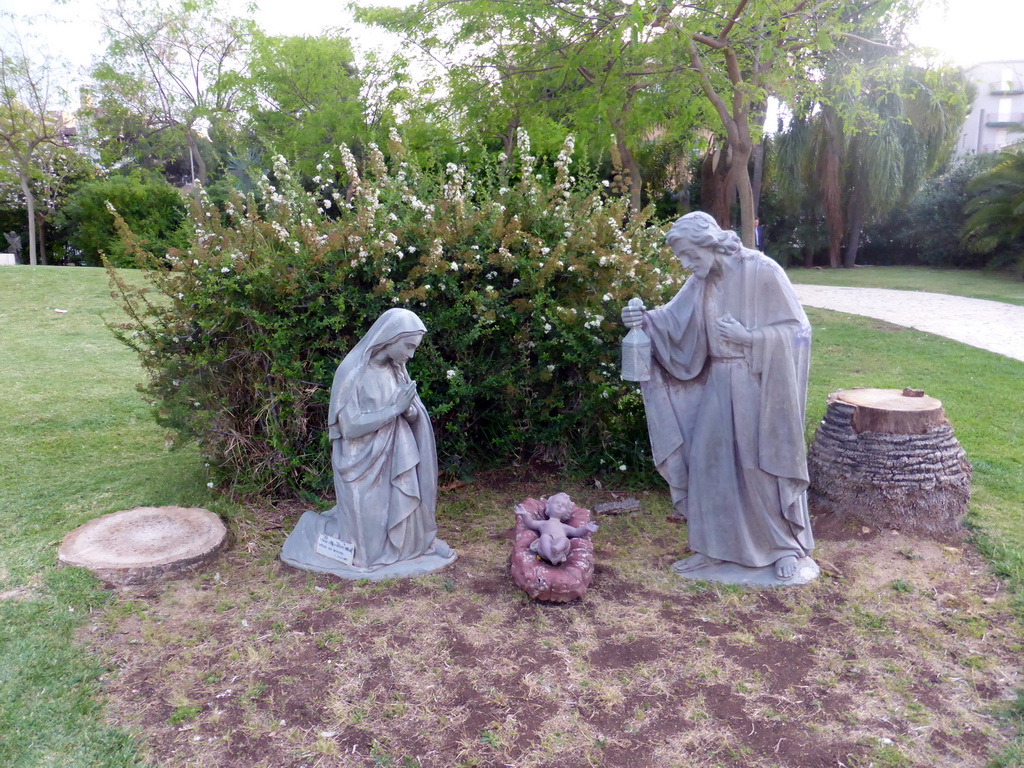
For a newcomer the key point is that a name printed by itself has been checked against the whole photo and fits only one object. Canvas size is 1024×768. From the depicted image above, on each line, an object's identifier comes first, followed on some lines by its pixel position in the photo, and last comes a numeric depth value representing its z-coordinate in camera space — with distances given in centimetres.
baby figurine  412
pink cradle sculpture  405
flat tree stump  430
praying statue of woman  407
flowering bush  528
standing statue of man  386
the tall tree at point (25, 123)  2173
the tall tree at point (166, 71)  2361
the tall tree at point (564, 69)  834
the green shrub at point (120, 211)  2153
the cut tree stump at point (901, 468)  495
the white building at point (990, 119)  3581
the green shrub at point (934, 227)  2377
